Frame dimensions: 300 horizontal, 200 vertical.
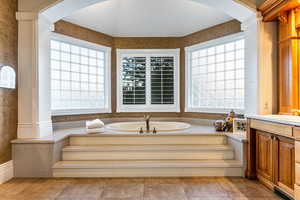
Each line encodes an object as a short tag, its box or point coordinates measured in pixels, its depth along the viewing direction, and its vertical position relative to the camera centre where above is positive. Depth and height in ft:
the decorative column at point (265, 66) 10.65 +1.65
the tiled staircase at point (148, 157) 10.39 -2.80
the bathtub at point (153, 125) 15.65 -1.77
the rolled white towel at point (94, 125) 12.20 -1.34
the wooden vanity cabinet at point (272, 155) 7.47 -2.09
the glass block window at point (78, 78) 14.53 +1.64
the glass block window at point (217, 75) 14.43 +1.79
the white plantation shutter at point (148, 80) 17.95 +1.66
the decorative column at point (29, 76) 10.70 +1.20
